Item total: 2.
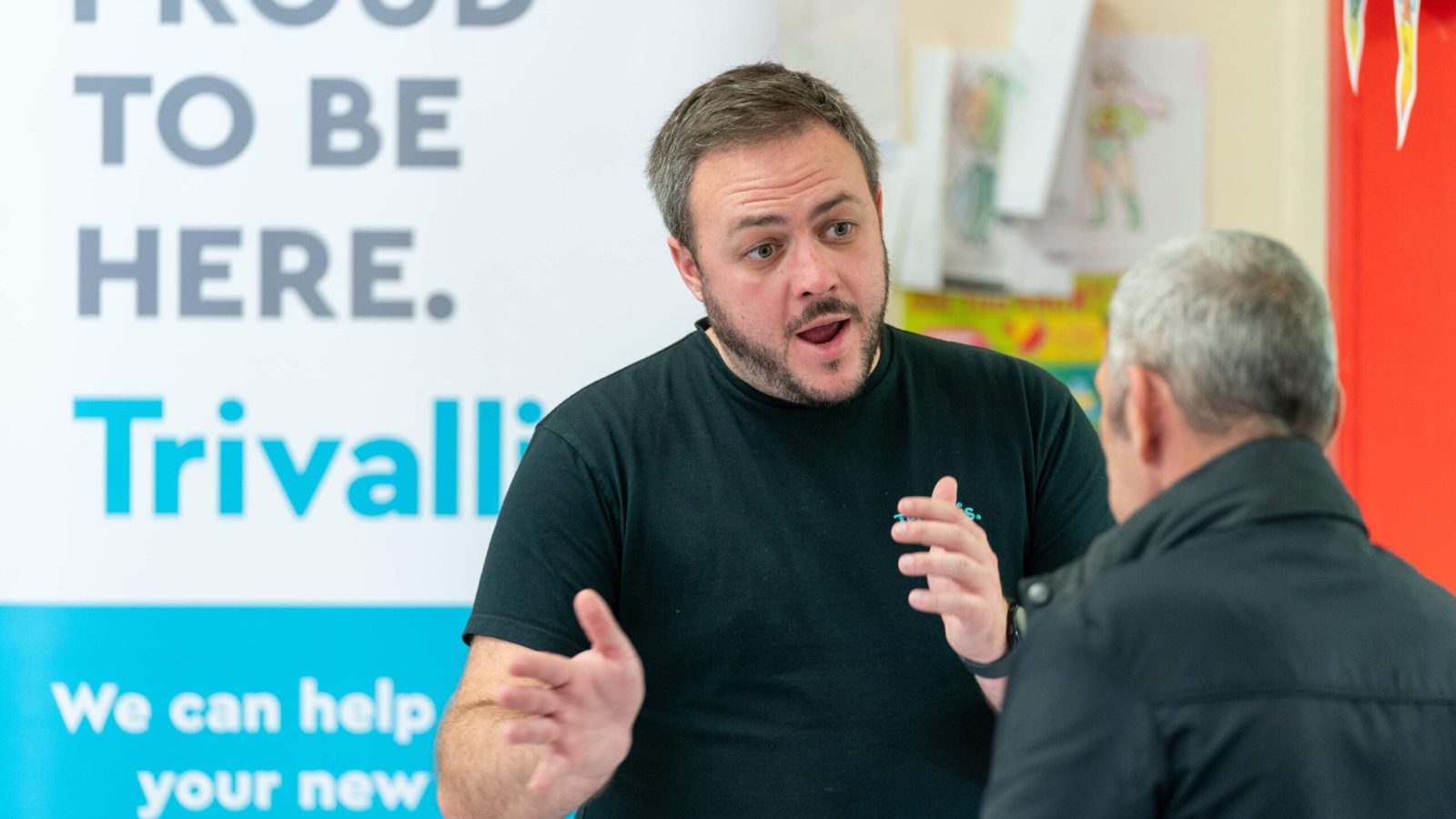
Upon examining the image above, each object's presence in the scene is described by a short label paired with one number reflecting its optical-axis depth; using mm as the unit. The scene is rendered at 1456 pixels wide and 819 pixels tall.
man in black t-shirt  3165
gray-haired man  2733
